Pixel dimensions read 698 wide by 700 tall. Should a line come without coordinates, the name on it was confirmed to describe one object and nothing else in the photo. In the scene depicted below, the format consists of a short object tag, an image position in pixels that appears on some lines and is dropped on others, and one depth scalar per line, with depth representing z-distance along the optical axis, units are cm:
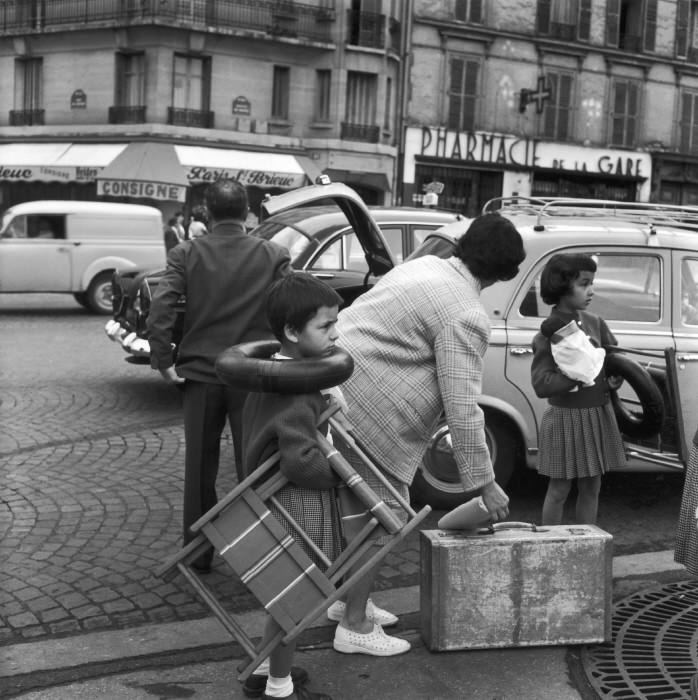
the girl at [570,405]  478
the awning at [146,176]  2900
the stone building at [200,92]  3030
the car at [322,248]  866
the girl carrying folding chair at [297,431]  329
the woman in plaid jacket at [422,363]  373
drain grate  380
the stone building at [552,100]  3359
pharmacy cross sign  3431
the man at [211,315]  469
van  1638
